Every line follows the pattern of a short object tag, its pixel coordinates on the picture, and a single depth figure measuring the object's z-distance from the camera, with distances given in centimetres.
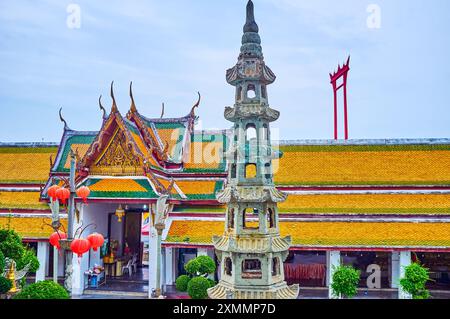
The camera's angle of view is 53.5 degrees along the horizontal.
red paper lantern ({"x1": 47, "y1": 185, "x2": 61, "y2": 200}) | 980
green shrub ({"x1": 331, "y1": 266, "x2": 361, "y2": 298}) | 1620
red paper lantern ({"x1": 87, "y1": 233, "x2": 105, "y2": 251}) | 956
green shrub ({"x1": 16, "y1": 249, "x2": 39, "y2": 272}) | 1541
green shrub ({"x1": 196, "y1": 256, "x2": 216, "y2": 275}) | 1714
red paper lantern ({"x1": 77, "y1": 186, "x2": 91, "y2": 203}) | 1071
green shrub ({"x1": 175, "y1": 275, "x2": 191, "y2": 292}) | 1675
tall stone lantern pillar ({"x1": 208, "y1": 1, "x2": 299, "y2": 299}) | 1365
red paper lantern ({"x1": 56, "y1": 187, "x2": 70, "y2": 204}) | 960
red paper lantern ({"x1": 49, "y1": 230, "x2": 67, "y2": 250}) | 953
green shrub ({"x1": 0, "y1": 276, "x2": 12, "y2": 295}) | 1238
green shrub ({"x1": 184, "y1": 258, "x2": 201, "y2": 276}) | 1692
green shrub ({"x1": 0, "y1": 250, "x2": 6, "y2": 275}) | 1186
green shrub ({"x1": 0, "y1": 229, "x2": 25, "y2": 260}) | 1351
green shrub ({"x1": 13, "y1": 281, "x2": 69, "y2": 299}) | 968
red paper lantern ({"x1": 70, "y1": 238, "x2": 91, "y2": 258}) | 886
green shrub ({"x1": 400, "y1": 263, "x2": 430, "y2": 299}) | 1584
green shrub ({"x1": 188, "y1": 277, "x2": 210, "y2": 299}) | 1583
